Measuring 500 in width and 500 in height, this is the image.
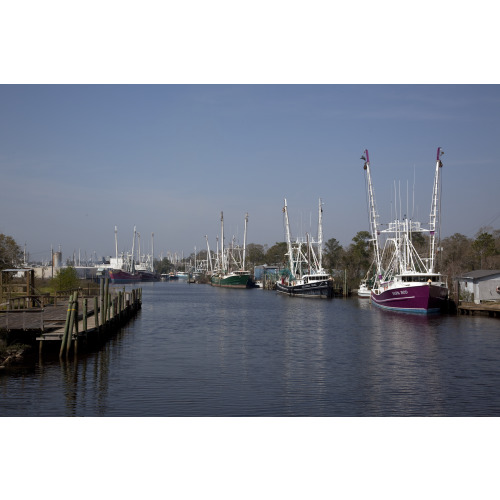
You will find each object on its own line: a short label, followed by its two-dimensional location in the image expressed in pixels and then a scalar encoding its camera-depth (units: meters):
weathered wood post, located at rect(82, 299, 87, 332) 31.10
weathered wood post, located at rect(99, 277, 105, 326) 35.46
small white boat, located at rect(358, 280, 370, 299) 87.83
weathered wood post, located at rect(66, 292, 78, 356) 28.08
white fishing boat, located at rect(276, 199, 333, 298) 87.81
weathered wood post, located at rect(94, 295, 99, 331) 32.72
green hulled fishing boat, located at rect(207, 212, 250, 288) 137.88
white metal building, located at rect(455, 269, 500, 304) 55.50
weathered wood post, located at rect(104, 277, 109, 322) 36.98
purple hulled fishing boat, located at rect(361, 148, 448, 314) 54.72
